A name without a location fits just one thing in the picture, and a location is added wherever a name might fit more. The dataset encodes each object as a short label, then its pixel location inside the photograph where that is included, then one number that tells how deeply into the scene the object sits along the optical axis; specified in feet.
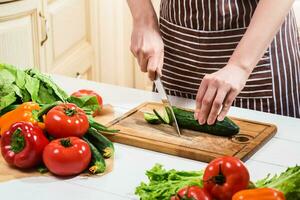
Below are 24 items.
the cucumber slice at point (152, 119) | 5.10
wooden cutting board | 4.71
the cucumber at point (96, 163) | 4.47
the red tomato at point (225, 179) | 3.81
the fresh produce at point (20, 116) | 4.82
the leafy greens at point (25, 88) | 5.02
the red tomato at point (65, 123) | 4.61
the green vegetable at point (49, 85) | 5.12
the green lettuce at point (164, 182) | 4.00
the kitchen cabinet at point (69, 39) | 8.44
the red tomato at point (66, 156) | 4.40
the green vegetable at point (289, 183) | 3.73
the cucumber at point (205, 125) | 4.88
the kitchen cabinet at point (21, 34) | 7.33
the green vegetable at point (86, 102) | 5.12
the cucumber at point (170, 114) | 5.06
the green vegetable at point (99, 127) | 4.86
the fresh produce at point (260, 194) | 3.64
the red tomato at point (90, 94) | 5.27
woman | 5.55
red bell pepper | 4.49
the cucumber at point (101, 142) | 4.67
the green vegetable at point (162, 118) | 5.09
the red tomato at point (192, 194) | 3.74
